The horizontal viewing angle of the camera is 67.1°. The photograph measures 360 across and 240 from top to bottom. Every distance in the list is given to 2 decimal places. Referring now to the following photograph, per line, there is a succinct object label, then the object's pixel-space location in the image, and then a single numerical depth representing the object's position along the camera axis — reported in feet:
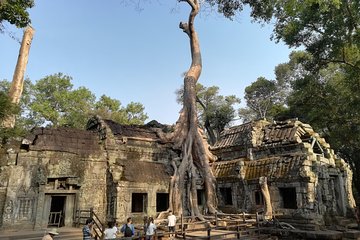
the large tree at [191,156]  45.96
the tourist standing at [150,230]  27.94
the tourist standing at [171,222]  32.81
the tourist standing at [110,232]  24.62
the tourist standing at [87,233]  23.89
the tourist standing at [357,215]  43.34
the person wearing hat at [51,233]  18.45
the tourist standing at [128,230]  25.77
